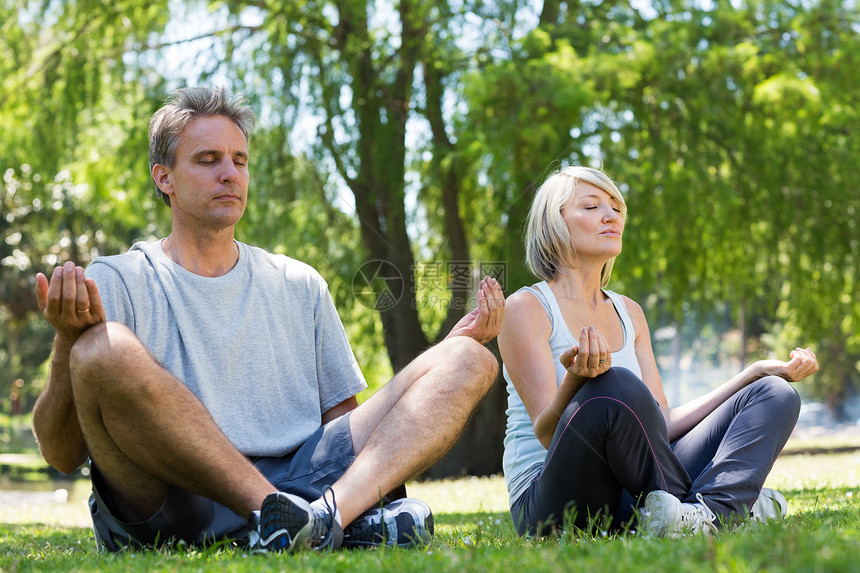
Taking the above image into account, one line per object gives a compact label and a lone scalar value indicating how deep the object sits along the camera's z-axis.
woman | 2.68
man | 2.46
